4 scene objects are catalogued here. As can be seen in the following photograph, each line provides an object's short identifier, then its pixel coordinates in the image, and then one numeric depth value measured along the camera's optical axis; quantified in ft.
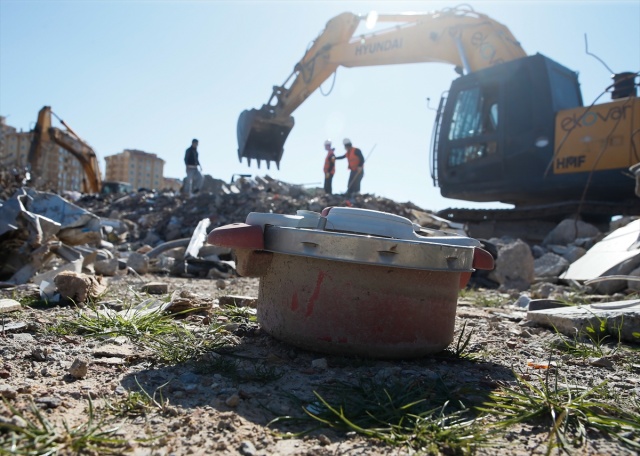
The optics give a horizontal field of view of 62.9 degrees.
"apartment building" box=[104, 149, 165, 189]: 176.45
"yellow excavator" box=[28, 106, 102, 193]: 48.76
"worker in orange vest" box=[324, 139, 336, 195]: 42.70
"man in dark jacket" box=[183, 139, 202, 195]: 41.63
